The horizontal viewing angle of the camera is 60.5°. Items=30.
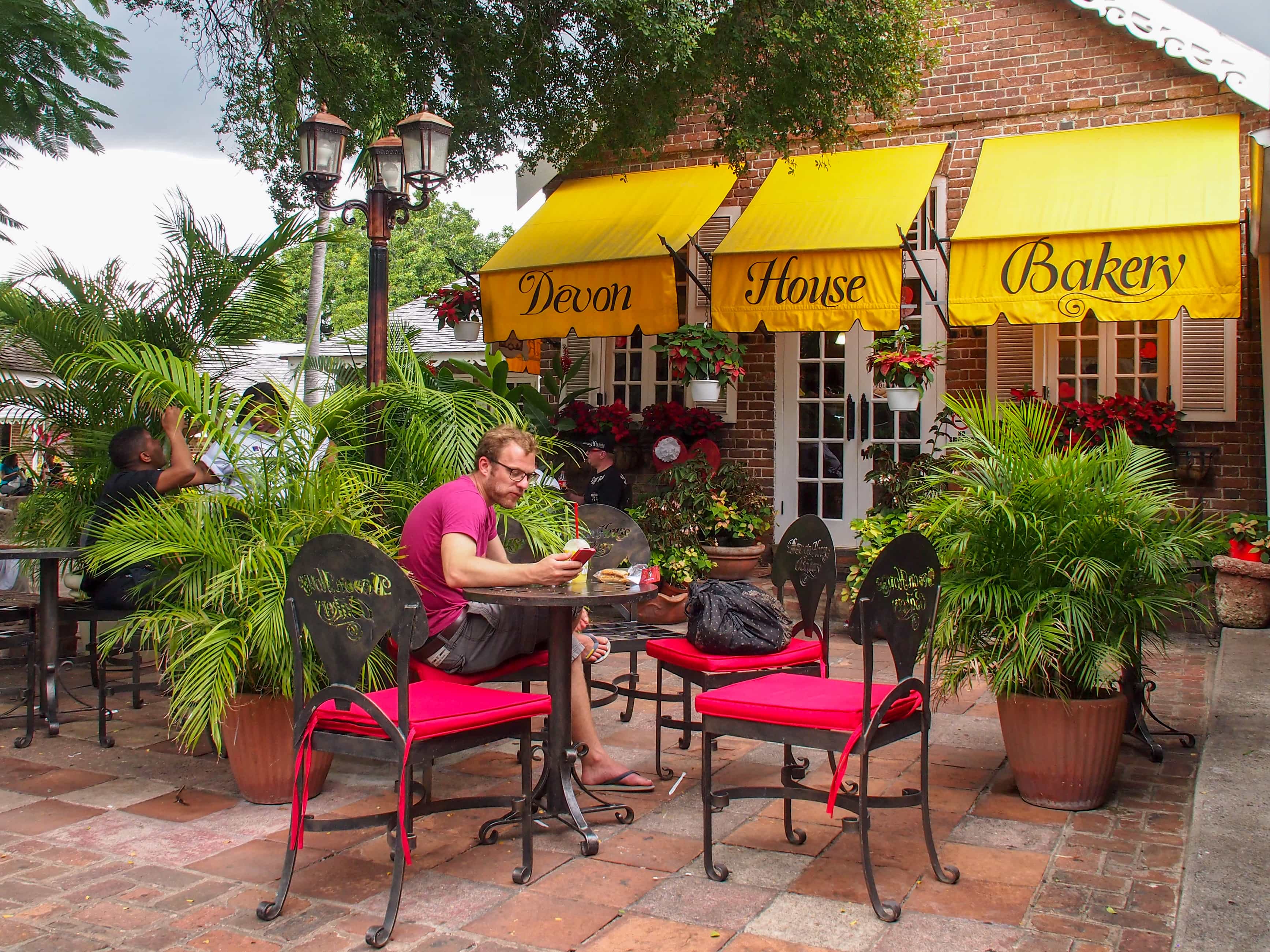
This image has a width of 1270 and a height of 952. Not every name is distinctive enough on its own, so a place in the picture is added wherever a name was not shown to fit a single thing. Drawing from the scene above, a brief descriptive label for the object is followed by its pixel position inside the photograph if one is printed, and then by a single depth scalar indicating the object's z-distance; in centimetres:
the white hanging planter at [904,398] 810
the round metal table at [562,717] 376
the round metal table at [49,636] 526
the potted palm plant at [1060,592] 393
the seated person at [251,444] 449
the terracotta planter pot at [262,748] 407
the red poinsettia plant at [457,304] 1024
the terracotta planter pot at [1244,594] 718
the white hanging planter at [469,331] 1034
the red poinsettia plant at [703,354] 877
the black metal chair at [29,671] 503
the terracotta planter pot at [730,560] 878
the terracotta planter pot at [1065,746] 396
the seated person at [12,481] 1656
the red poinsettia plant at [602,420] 982
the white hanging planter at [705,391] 884
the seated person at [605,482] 929
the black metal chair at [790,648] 430
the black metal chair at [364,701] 312
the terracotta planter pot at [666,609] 827
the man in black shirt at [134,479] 528
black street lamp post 607
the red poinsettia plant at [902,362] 798
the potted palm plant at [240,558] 396
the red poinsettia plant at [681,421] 982
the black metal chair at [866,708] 326
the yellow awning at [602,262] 859
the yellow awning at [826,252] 790
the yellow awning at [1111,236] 711
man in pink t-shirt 395
